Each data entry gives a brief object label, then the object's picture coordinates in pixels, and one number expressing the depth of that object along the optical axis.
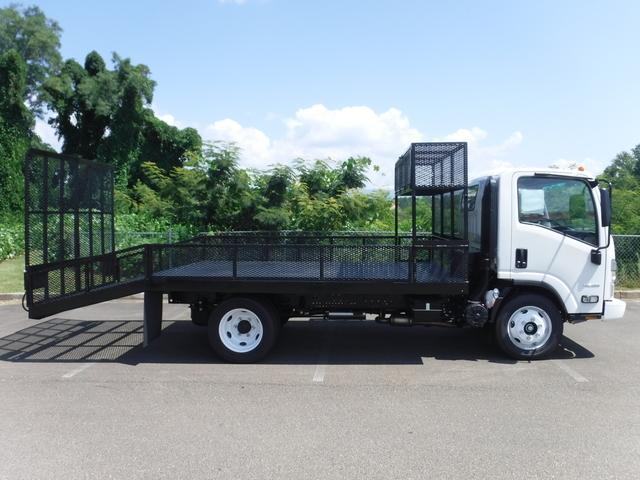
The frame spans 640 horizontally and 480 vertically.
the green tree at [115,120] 30.12
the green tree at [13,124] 26.66
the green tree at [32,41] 42.97
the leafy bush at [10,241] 17.00
